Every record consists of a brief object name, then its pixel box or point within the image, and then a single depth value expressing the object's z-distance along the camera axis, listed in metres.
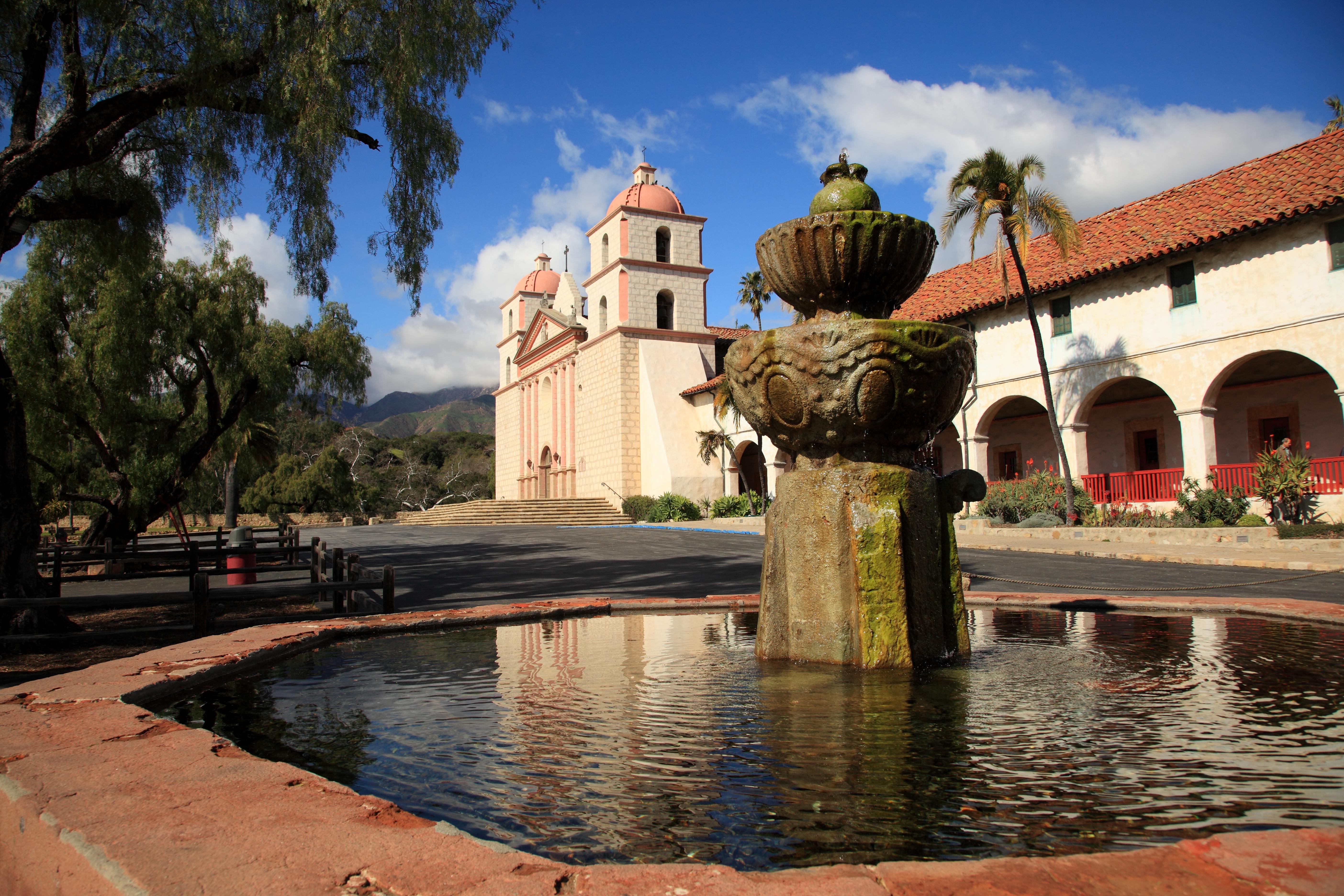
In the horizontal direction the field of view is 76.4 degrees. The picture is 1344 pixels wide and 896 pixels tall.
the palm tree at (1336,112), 27.05
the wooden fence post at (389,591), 7.42
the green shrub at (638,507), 32.59
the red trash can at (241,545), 10.61
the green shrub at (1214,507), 15.65
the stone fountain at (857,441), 4.22
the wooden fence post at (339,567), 8.62
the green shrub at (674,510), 30.91
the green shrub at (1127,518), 16.64
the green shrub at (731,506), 29.33
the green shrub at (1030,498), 18.83
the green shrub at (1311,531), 13.87
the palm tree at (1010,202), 16.97
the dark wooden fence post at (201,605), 6.20
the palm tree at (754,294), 39.16
